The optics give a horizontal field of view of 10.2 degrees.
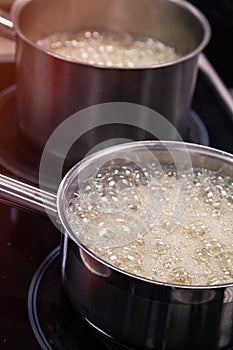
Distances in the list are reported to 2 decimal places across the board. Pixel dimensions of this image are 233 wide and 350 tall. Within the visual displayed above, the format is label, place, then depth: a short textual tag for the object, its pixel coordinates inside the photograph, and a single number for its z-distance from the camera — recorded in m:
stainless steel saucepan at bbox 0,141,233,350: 0.94
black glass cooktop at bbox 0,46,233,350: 1.00
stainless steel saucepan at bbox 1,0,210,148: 1.10
